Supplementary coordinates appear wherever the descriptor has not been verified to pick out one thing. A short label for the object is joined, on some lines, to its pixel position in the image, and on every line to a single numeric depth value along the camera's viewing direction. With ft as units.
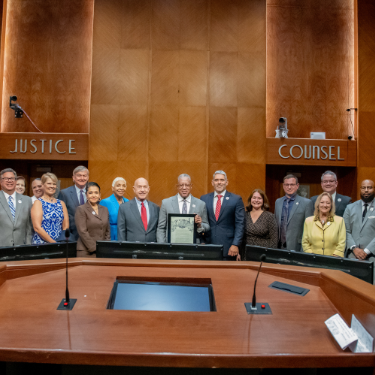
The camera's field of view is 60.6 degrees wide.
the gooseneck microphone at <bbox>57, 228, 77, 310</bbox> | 4.55
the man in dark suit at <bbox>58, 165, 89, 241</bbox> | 13.56
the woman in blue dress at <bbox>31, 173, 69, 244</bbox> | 11.27
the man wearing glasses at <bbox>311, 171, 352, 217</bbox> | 14.40
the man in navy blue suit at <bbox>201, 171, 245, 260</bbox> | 12.82
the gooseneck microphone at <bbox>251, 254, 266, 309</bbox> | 4.64
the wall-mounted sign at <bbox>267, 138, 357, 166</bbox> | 22.44
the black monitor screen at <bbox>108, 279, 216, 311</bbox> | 4.73
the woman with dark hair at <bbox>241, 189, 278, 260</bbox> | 12.09
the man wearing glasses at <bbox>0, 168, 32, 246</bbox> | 11.69
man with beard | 12.14
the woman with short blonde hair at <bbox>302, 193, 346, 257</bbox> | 11.04
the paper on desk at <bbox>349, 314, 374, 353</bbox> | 3.49
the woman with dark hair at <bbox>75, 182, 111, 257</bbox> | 11.22
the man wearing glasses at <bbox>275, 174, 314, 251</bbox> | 13.06
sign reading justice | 22.13
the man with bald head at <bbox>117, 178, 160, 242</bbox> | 12.07
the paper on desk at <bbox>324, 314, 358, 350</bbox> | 3.54
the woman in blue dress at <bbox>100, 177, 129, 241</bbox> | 13.12
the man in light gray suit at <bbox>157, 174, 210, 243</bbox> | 12.32
